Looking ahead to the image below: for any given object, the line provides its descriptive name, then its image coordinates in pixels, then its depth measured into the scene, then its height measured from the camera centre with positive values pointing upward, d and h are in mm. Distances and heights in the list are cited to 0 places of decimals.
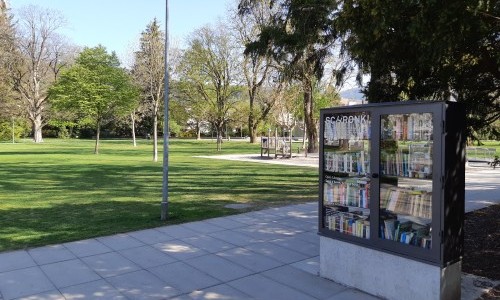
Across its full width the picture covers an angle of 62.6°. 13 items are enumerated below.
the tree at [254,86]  37550 +5363
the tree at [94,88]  27141 +3262
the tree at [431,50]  4395 +1129
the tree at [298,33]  10289 +2834
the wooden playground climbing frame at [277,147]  25144 -615
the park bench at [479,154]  21297 -1002
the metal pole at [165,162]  7510 -465
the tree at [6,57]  32375 +7149
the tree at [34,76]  50656 +7829
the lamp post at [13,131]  48131 +715
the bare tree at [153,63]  24912 +4819
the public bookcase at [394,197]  3748 -611
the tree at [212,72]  41731 +6881
